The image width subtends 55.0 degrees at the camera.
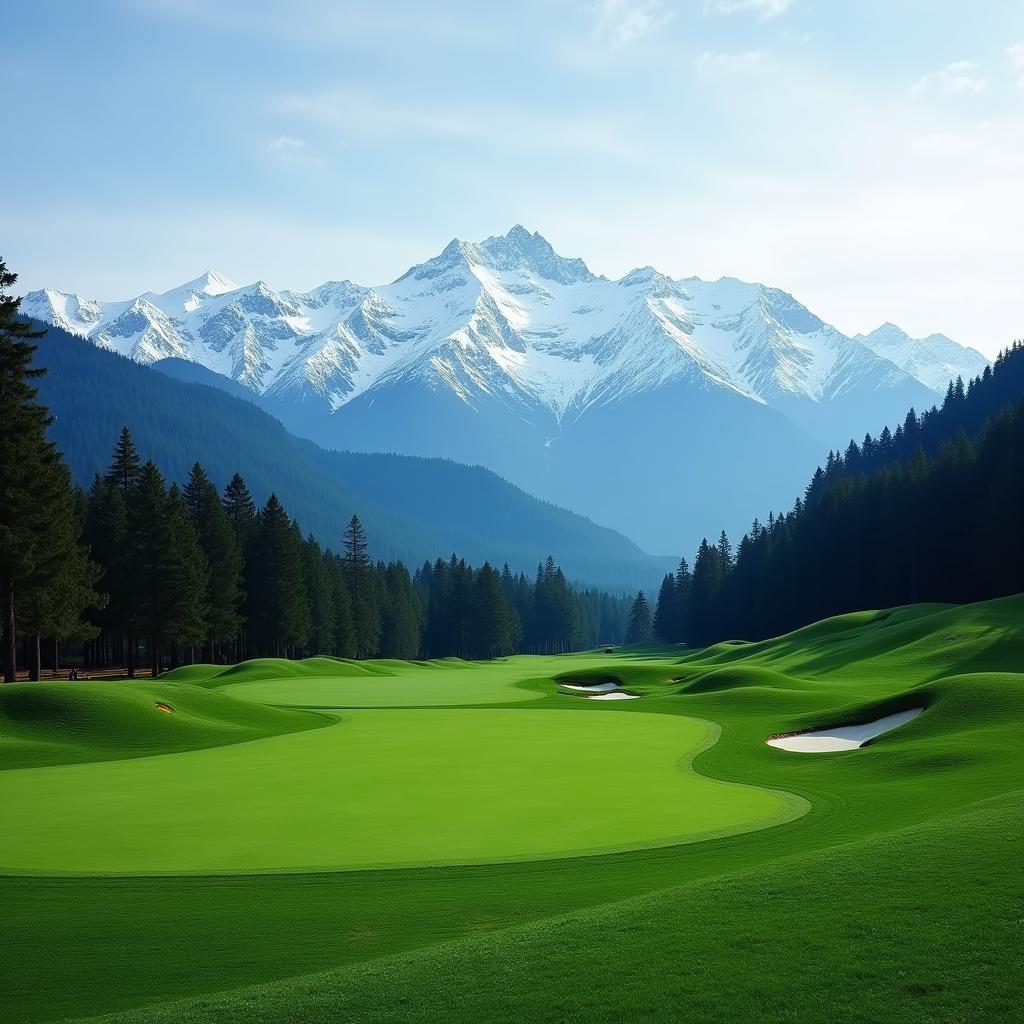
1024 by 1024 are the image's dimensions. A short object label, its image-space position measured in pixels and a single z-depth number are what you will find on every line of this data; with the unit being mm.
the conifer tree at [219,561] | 85938
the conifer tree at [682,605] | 158288
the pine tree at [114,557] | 75875
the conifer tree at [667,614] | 171250
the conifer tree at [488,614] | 141125
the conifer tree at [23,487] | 45656
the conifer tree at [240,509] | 99750
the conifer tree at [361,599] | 121625
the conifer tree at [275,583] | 94312
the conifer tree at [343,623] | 114188
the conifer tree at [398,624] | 136250
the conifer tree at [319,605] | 107438
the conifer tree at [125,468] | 88562
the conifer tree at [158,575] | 74312
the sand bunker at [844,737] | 30812
